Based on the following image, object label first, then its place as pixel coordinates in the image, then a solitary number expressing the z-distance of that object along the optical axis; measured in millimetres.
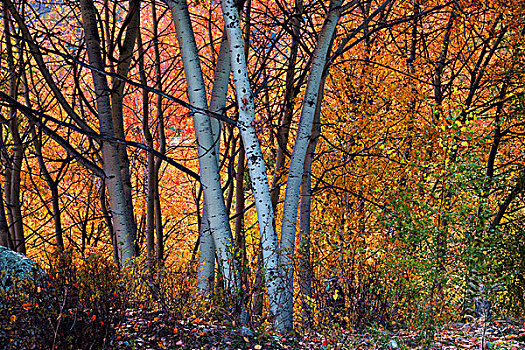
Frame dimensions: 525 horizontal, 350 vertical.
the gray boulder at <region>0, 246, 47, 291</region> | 7383
